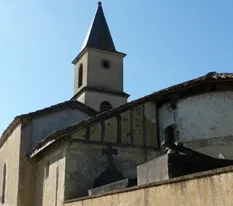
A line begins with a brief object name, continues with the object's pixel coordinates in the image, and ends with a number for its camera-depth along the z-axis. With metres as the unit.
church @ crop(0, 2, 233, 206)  14.20
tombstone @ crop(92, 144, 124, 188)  13.91
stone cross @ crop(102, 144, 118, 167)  14.82
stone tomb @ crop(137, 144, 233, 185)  8.53
